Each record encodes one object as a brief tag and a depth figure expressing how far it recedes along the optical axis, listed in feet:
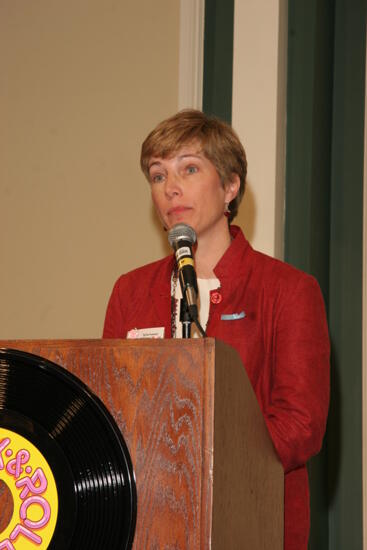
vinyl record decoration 14.57
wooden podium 14.65
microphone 15.55
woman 16.73
